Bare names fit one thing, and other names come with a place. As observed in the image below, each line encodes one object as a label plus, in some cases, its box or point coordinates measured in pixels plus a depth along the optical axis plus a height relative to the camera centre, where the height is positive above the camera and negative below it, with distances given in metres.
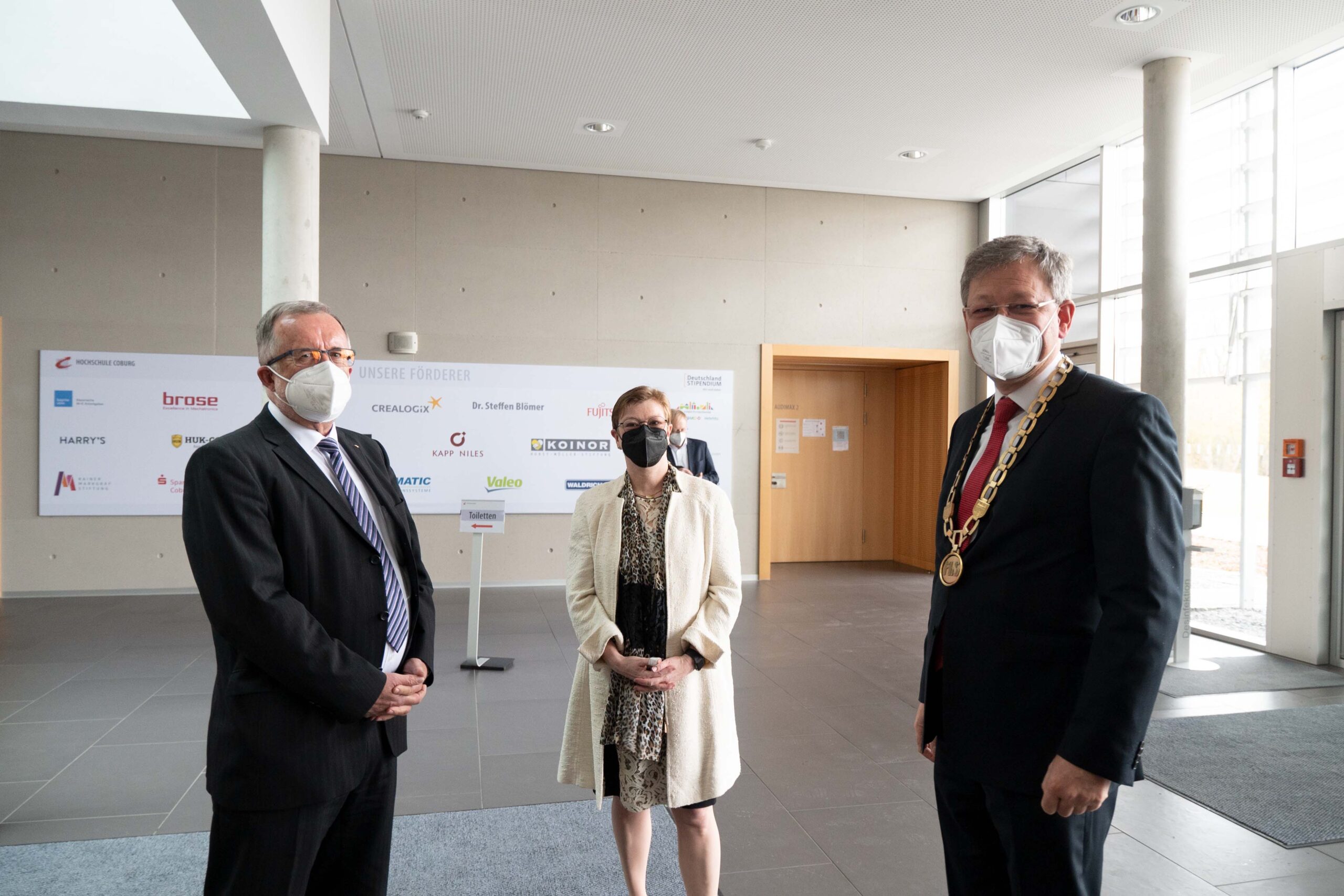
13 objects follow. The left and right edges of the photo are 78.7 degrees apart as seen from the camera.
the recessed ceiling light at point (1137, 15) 5.14 +2.73
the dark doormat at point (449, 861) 2.70 -1.48
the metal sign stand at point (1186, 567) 5.45 -0.86
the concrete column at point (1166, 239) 5.61 +1.43
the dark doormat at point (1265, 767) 3.28 -1.50
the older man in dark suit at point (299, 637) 1.58 -0.41
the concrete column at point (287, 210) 4.92 +1.38
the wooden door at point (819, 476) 9.97 -0.41
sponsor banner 7.49 +0.15
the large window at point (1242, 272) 5.88 +1.38
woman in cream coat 2.19 -0.57
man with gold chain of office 1.34 -0.28
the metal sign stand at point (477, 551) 5.43 -0.77
